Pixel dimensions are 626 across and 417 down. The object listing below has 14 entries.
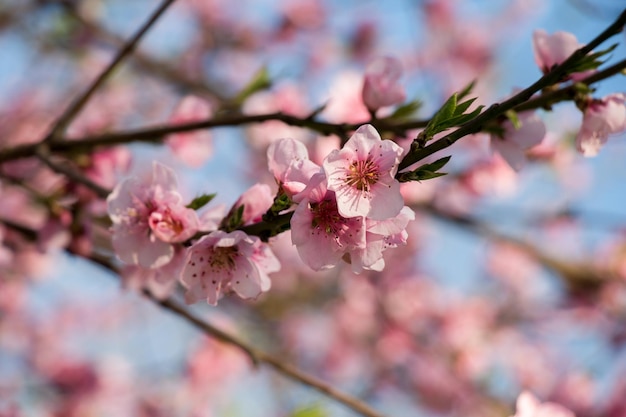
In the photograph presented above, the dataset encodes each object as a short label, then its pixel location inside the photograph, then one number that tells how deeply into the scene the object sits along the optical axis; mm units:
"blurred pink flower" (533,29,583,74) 886
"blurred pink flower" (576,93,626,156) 870
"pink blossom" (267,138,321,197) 828
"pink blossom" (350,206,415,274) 822
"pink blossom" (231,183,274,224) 852
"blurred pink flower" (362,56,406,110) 922
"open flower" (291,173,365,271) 823
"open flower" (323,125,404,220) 819
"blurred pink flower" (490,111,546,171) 886
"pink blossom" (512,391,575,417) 903
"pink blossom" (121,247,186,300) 936
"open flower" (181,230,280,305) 857
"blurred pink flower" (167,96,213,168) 1011
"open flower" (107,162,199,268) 866
